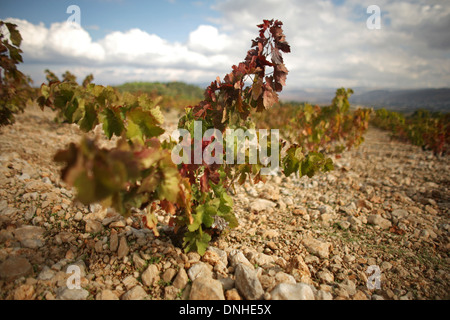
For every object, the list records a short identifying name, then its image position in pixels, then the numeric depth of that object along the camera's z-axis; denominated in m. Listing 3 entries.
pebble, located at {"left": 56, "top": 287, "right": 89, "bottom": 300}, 1.48
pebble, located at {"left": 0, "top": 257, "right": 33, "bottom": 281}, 1.55
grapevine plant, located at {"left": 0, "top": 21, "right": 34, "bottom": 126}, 2.36
